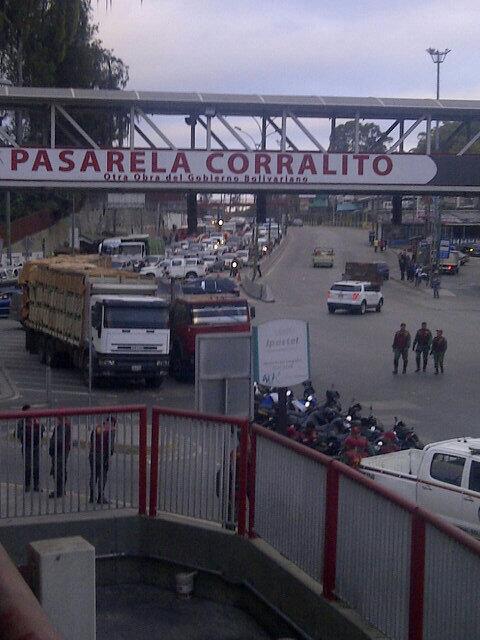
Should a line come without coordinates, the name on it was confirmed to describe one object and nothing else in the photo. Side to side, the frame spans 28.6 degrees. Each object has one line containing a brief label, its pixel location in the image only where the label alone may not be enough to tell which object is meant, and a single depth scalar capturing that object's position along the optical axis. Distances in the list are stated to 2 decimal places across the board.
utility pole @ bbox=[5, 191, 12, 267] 52.77
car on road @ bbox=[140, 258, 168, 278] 62.86
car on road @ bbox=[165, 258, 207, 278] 65.69
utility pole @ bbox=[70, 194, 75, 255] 51.75
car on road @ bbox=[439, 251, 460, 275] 79.75
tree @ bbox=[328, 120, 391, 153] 24.50
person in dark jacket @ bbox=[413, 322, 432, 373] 28.67
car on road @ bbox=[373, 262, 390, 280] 65.31
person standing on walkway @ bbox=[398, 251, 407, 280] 69.98
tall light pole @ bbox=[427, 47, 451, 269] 26.38
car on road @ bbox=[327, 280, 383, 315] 47.66
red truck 27.16
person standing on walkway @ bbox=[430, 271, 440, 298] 59.46
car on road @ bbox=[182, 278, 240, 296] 36.26
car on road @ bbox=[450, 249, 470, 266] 82.69
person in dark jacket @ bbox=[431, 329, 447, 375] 28.36
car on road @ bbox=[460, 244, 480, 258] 99.19
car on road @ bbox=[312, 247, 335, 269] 78.94
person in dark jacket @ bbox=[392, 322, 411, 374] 28.36
